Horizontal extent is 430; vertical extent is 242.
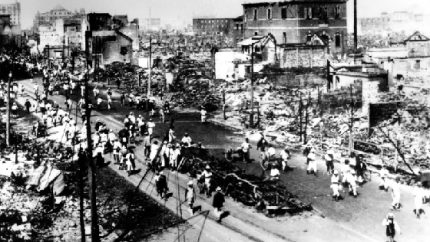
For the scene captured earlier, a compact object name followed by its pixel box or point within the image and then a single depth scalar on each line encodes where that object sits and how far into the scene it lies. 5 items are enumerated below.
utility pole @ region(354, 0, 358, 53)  59.53
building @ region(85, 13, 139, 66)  71.00
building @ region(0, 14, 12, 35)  90.88
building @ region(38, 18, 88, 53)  90.81
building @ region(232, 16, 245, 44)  88.19
